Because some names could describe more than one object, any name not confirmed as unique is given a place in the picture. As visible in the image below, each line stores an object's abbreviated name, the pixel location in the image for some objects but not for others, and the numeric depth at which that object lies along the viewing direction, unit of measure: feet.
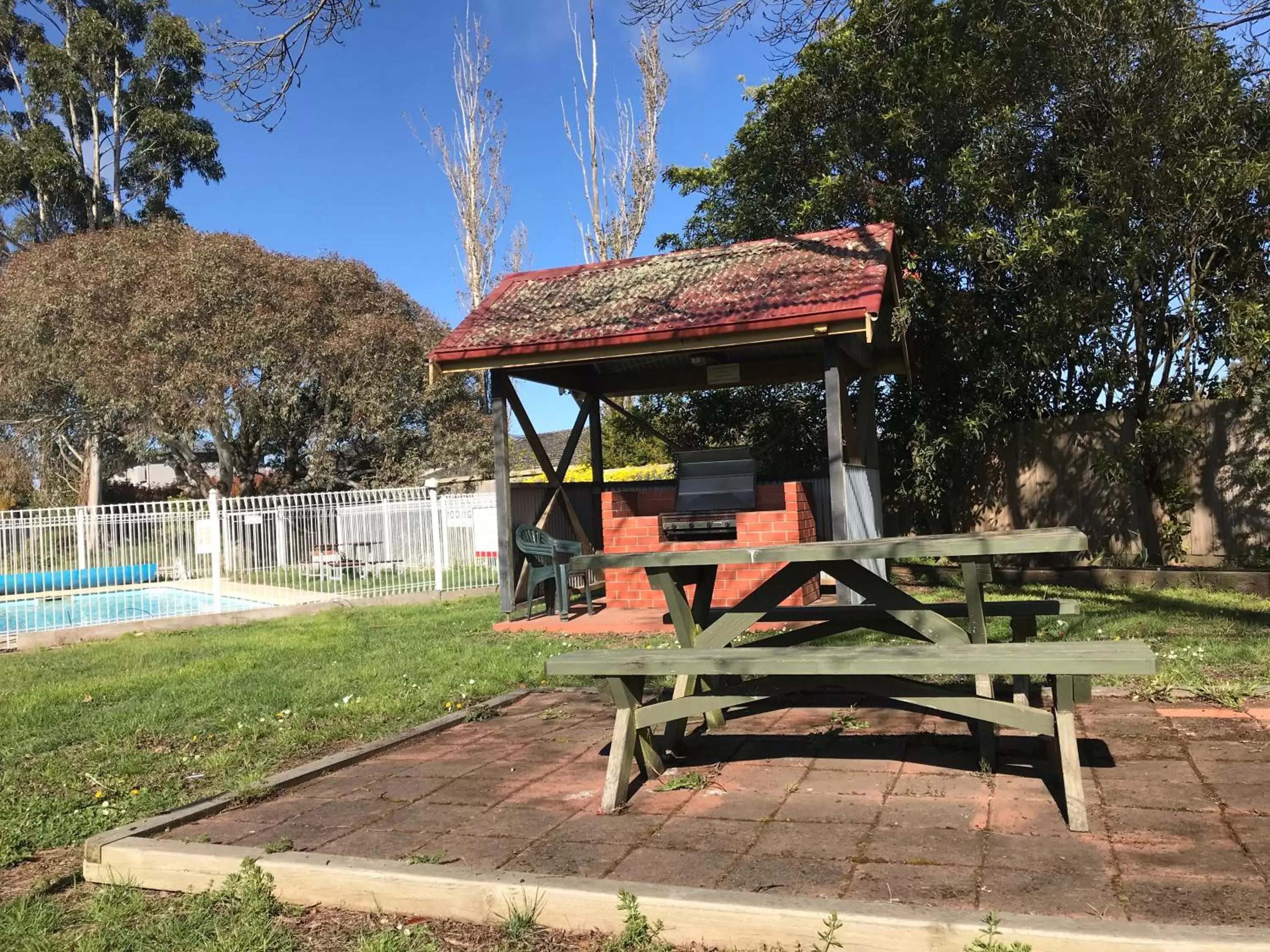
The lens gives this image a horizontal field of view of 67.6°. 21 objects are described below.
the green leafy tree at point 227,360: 68.18
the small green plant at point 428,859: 10.85
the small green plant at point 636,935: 8.96
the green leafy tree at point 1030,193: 32.78
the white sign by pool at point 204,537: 44.98
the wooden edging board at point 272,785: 12.17
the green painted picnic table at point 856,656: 11.10
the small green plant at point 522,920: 9.42
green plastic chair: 33.30
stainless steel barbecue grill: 33.37
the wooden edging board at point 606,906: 8.04
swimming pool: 41.52
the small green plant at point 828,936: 8.49
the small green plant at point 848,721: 15.99
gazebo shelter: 29.78
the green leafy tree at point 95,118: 97.35
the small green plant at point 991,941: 7.98
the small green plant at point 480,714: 18.66
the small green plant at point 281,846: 11.55
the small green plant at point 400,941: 9.28
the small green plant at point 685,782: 13.32
